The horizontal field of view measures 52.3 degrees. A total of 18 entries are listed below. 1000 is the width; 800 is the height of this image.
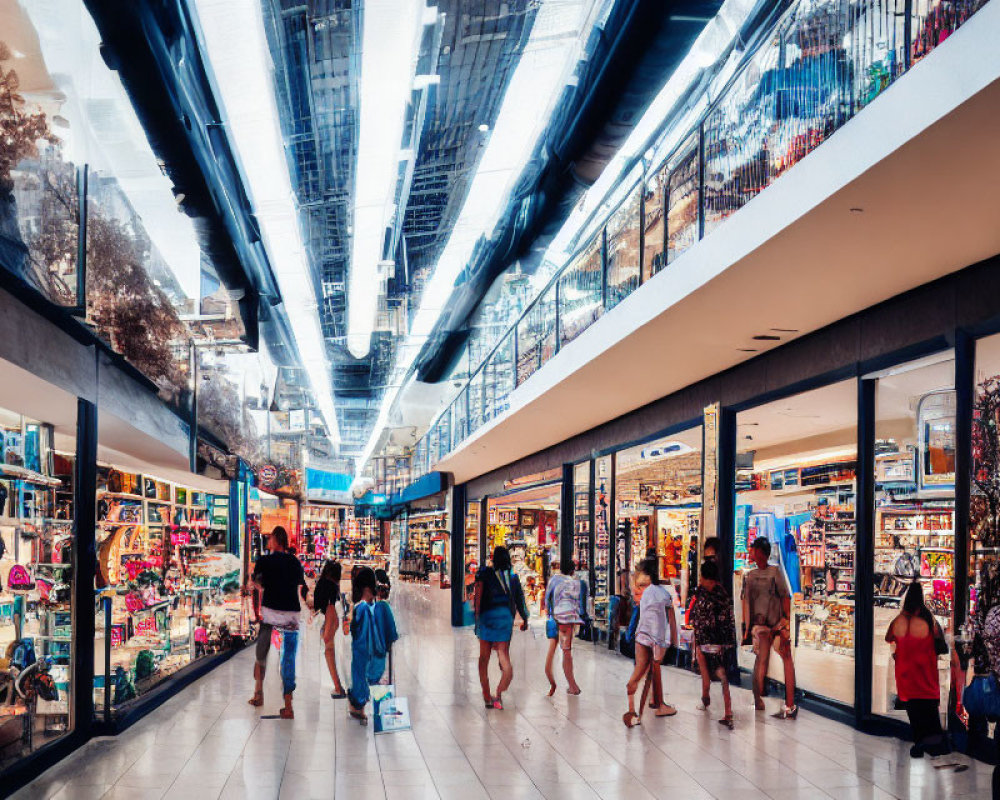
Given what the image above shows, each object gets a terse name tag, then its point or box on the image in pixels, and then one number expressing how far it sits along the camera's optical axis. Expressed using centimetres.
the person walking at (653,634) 827
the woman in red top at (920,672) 628
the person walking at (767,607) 856
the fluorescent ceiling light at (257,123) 630
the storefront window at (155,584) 818
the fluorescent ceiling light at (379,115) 614
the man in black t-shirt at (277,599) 877
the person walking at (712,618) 838
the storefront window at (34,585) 595
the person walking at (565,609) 1000
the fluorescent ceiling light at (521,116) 671
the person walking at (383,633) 812
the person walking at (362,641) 813
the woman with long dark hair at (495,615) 893
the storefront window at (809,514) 923
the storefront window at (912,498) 711
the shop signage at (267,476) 1644
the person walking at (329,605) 936
